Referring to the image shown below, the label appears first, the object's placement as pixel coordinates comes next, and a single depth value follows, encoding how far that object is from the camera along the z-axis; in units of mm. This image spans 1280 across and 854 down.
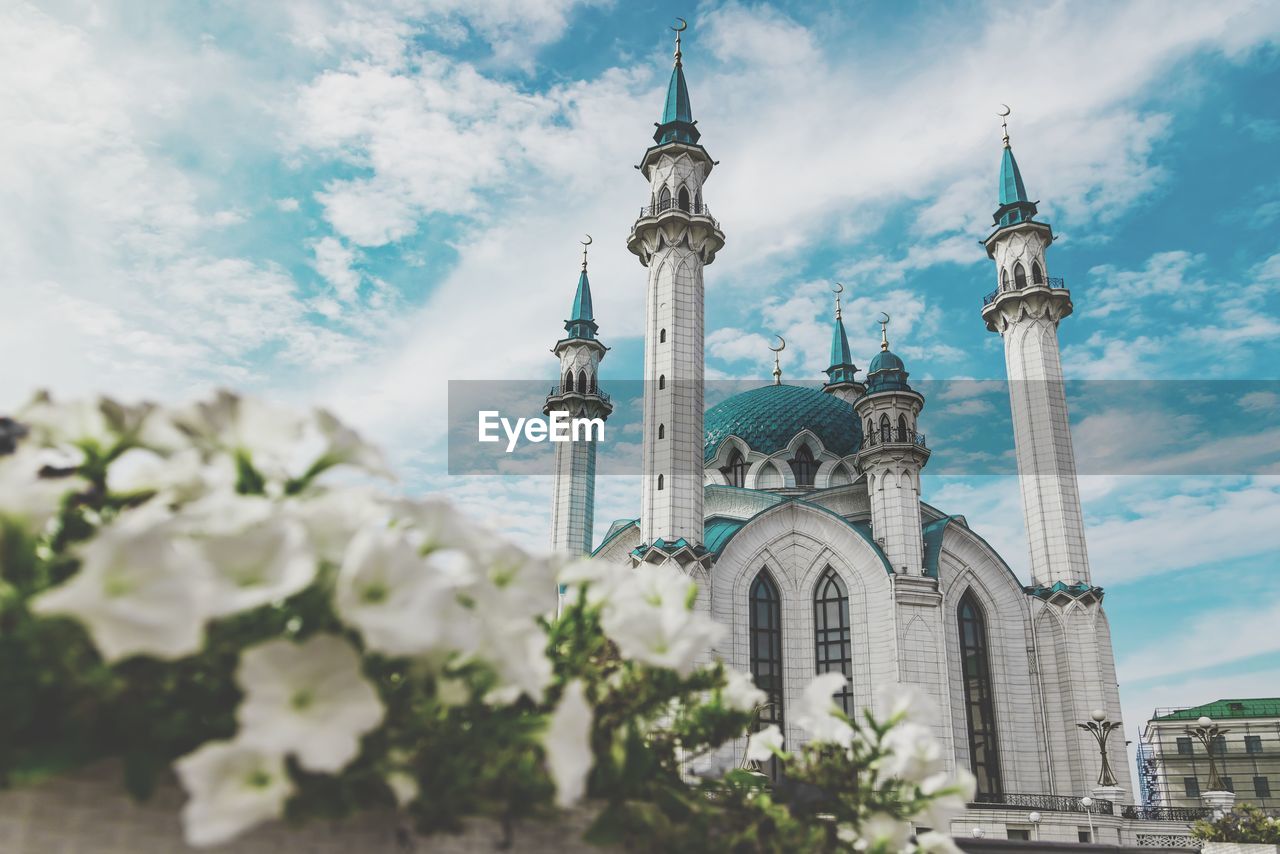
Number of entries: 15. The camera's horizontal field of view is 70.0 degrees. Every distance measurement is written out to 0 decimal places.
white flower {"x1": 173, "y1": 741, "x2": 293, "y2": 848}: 874
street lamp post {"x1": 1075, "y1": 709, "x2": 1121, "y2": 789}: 22047
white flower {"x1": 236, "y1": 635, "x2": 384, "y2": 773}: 906
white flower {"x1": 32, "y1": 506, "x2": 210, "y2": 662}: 844
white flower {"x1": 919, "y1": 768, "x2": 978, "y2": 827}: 1744
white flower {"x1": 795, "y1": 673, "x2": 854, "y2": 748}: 1893
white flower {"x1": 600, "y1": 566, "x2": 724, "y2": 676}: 1376
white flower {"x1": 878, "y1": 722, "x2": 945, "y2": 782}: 1756
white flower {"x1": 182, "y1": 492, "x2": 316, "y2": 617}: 940
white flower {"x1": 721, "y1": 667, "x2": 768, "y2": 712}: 1756
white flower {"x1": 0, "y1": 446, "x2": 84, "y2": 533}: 953
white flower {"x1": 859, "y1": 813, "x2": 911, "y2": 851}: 1703
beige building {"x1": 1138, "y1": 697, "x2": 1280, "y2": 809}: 39328
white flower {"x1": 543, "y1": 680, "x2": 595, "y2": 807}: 1074
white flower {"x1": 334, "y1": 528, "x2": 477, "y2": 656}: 936
